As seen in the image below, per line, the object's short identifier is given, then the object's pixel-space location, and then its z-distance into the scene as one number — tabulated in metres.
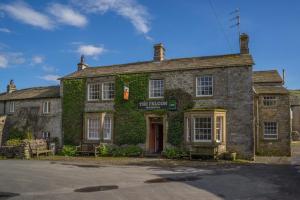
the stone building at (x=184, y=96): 17.39
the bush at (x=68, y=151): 20.40
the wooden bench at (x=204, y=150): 16.99
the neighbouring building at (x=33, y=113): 22.48
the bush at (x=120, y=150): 19.22
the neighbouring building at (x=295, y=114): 38.14
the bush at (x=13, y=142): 19.44
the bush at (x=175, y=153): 17.82
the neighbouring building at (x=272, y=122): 20.79
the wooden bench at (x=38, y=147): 19.11
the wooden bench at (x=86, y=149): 19.94
